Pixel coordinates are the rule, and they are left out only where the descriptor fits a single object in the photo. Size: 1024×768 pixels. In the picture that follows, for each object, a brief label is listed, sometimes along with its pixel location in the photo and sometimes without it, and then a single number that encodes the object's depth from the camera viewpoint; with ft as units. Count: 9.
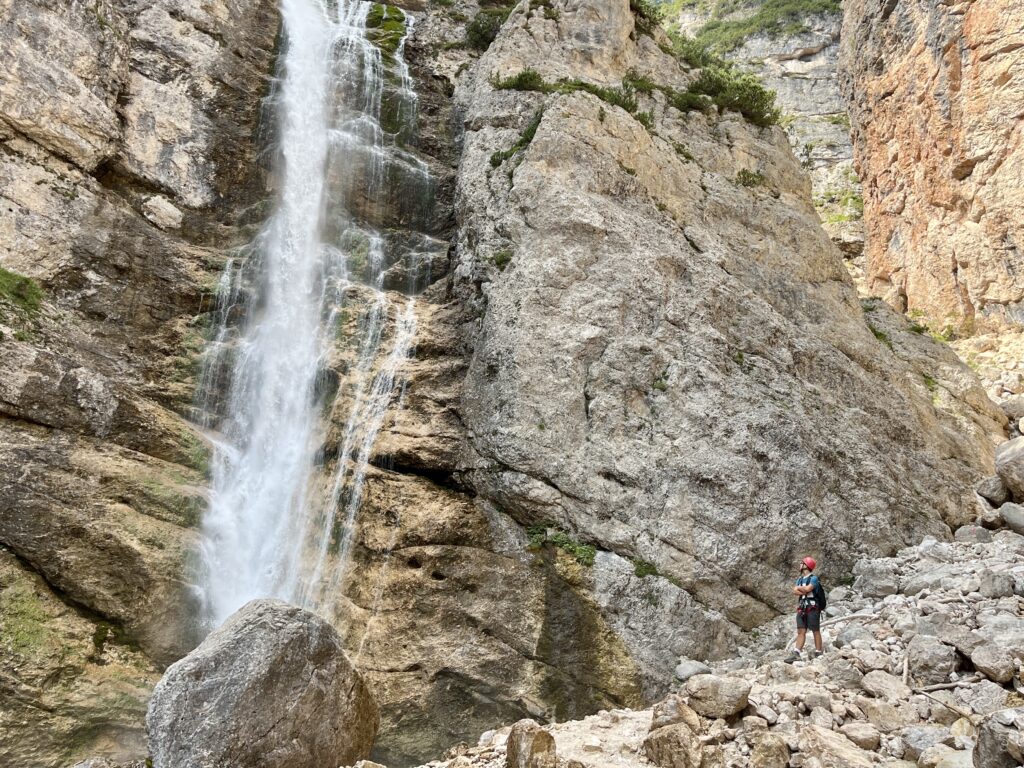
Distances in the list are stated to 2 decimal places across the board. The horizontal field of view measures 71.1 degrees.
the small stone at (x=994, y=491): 51.17
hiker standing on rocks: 35.01
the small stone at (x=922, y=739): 22.24
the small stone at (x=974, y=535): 47.01
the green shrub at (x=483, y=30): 91.25
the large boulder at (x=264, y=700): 25.22
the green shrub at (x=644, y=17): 83.51
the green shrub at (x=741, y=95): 77.00
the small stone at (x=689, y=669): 38.32
